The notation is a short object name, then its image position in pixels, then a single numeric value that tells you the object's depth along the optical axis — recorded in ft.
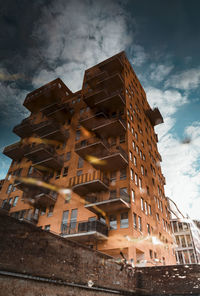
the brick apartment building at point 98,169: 65.57
